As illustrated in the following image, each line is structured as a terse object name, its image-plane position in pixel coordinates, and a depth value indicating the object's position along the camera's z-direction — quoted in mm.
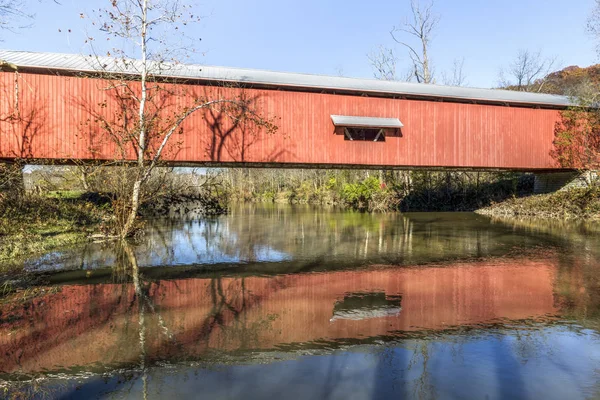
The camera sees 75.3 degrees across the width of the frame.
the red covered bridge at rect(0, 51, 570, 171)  13625
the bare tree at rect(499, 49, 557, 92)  45281
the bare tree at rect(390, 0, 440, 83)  33172
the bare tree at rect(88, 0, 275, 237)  13414
